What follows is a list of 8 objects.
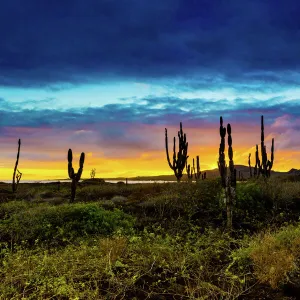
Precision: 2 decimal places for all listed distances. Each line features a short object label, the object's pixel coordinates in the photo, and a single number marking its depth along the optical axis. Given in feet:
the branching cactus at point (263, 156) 104.27
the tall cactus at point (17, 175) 127.18
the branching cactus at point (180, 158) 106.73
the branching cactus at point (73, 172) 76.54
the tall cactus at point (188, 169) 127.80
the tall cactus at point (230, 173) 50.16
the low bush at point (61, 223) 45.68
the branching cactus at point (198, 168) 140.79
